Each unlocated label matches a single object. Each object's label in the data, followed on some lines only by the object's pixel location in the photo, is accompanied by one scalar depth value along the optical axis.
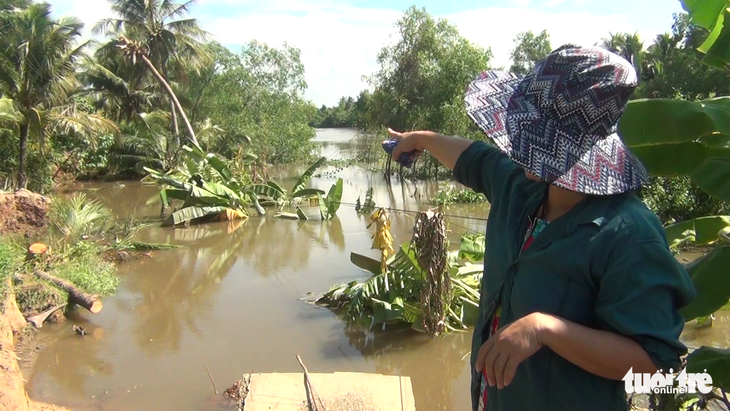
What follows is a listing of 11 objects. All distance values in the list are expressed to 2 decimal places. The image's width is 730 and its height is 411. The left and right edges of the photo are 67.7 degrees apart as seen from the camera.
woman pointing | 1.13
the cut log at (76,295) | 6.26
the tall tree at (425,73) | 18.70
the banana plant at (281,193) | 13.76
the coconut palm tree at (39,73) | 13.48
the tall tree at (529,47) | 32.81
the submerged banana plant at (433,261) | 5.15
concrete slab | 3.97
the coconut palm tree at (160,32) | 21.53
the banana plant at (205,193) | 12.32
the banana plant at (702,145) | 2.19
